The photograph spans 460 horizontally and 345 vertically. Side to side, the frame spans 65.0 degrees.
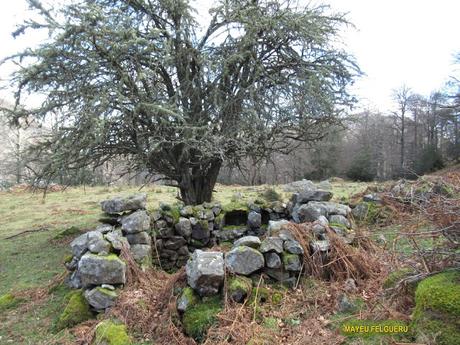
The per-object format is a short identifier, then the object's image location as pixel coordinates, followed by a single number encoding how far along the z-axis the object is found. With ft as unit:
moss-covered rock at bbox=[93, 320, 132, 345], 12.53
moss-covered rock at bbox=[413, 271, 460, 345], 7.70
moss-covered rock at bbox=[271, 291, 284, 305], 13.50
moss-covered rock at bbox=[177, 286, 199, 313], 13.35
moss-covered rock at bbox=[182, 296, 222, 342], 12.42
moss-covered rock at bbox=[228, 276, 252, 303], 13.32
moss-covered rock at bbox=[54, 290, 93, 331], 14.99
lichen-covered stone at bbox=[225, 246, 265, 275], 14.26
